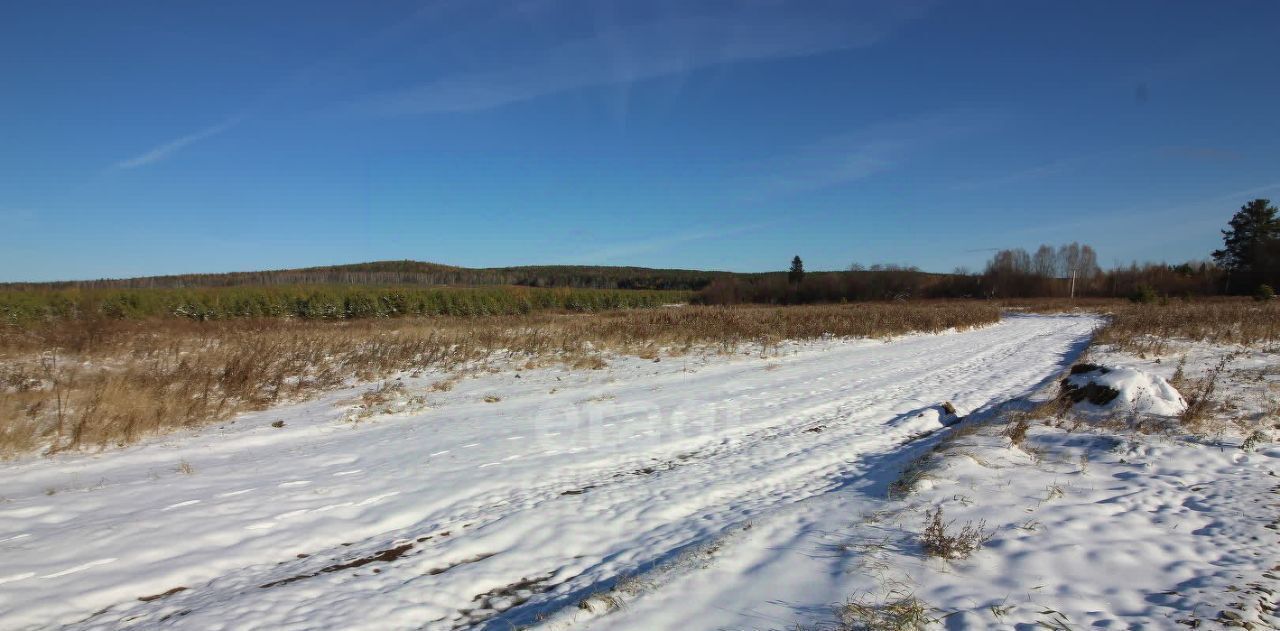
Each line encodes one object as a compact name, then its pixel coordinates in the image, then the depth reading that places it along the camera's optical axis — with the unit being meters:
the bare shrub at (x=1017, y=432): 7.03
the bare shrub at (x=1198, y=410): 7.49
